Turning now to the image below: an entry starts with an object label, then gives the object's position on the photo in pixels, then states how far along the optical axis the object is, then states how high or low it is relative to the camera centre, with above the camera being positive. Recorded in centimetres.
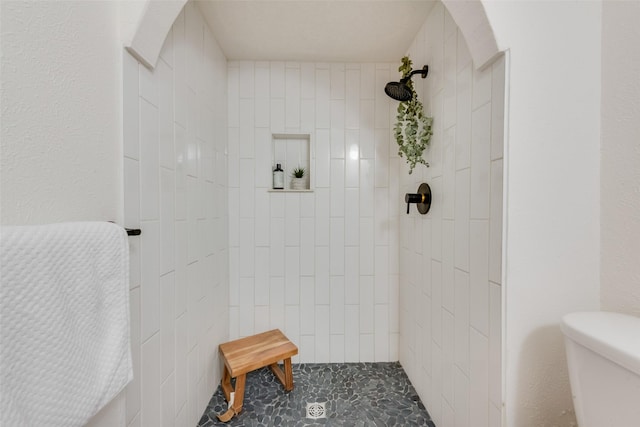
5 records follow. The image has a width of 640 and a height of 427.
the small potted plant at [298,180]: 180 +20
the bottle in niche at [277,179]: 179 +21
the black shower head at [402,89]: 130 +61
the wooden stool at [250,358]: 135 -80
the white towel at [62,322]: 44 -22
